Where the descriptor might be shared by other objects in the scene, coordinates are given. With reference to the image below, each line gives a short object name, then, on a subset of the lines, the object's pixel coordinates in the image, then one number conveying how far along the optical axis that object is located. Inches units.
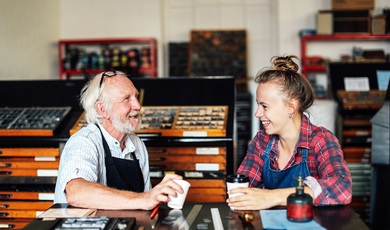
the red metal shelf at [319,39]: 276.4
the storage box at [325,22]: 274.5
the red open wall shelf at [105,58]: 290.4
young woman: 96.7
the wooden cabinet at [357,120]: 207.6
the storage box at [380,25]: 187.3
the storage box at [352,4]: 272.7
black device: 69.3
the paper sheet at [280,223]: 70.9
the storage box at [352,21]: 272.1
